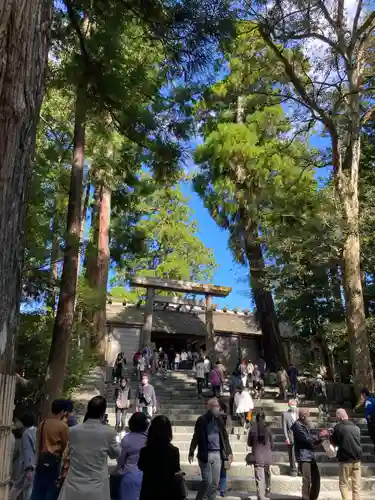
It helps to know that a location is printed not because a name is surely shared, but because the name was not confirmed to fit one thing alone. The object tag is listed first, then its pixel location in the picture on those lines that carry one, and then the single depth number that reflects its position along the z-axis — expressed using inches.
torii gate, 796.6
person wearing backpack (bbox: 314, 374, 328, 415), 544.1
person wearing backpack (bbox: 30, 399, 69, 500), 174.6
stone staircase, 295.6
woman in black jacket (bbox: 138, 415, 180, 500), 138.6
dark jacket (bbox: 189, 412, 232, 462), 224.2
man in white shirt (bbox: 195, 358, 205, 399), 555.5
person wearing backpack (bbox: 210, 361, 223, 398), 502.9
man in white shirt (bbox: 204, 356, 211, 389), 568.2
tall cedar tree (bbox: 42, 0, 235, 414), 232.1
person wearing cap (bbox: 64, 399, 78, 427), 192.1
